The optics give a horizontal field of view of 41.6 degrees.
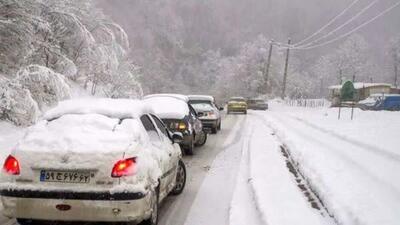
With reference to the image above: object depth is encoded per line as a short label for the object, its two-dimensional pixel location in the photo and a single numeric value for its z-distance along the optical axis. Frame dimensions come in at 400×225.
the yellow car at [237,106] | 45.88
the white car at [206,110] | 20.94
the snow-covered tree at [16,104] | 17.20
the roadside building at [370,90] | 70.58
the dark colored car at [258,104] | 60.22
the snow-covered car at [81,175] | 5.66
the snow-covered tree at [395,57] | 110.59
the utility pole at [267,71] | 74.57
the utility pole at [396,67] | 108.21
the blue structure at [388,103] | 49.84
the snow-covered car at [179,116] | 13.95
